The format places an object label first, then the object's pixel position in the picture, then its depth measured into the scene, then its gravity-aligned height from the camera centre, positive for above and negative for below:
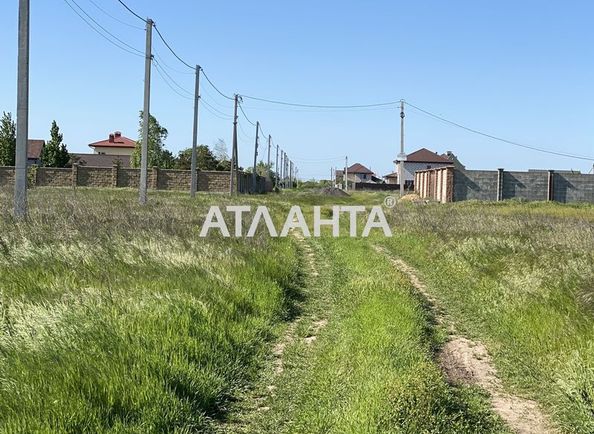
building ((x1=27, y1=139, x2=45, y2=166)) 74.69 +5.87
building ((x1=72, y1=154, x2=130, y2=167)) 90.44 +5.62
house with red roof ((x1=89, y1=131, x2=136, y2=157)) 108.09 +9.25
